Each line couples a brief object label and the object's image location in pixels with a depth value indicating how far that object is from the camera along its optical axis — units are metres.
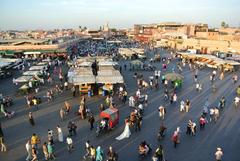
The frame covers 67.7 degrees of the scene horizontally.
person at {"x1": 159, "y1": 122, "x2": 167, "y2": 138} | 9.69
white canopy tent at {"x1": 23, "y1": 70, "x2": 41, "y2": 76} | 19.59
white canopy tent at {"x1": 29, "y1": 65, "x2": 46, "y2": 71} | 22.04
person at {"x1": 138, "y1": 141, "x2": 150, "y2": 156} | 8.33
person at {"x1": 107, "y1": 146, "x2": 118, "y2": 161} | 7.83
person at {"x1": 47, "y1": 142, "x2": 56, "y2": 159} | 8.29
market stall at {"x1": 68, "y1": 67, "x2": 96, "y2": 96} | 15.76
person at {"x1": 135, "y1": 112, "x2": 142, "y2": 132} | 10.55
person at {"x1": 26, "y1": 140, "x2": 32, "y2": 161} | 8.20
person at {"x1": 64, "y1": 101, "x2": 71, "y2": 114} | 12.61
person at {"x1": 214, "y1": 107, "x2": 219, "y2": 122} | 11.82
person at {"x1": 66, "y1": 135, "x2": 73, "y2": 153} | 8.71
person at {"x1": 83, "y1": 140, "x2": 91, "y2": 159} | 8.38
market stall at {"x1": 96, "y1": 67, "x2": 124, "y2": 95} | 16.00
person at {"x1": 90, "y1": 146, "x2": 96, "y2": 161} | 8.11
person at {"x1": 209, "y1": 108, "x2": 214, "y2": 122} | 11.97
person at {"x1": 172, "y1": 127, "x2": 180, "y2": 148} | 9.09
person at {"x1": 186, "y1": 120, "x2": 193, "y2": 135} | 10.13
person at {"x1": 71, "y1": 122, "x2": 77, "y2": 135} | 10.02
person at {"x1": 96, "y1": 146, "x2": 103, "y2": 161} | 7.95
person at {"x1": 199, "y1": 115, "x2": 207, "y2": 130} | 10.72
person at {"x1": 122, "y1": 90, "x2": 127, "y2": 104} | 14.54
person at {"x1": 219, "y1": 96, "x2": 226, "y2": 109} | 13.58
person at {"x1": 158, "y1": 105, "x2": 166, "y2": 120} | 11.92
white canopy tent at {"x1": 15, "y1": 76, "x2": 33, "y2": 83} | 17.73
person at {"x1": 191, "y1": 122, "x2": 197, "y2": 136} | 10.14
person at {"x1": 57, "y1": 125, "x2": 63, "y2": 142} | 9.47
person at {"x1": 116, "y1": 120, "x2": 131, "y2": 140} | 9.85
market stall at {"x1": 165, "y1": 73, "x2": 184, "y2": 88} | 17.63
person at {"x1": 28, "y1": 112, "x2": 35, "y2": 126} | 11.04
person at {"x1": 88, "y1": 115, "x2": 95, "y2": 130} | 10.60
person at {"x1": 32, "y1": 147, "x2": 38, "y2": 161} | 8.11
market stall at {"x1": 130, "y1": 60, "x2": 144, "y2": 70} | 26.02
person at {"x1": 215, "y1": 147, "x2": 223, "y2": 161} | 8.00
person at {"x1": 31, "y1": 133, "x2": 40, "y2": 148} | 8.73
